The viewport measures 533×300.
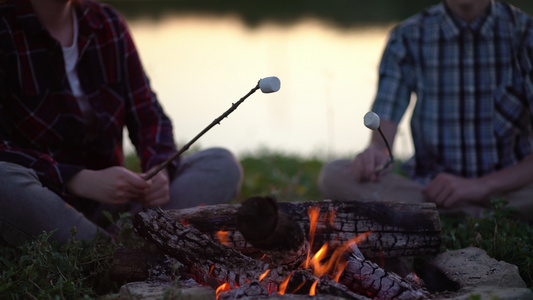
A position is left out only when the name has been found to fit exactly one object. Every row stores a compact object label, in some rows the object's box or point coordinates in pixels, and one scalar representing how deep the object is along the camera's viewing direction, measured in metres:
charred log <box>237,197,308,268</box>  1.90
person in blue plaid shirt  3.38
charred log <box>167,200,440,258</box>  2.41
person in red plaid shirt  2.70
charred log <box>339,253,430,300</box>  2.14
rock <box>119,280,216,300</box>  1.95
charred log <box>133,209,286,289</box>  2.15
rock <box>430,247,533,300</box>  2.04
